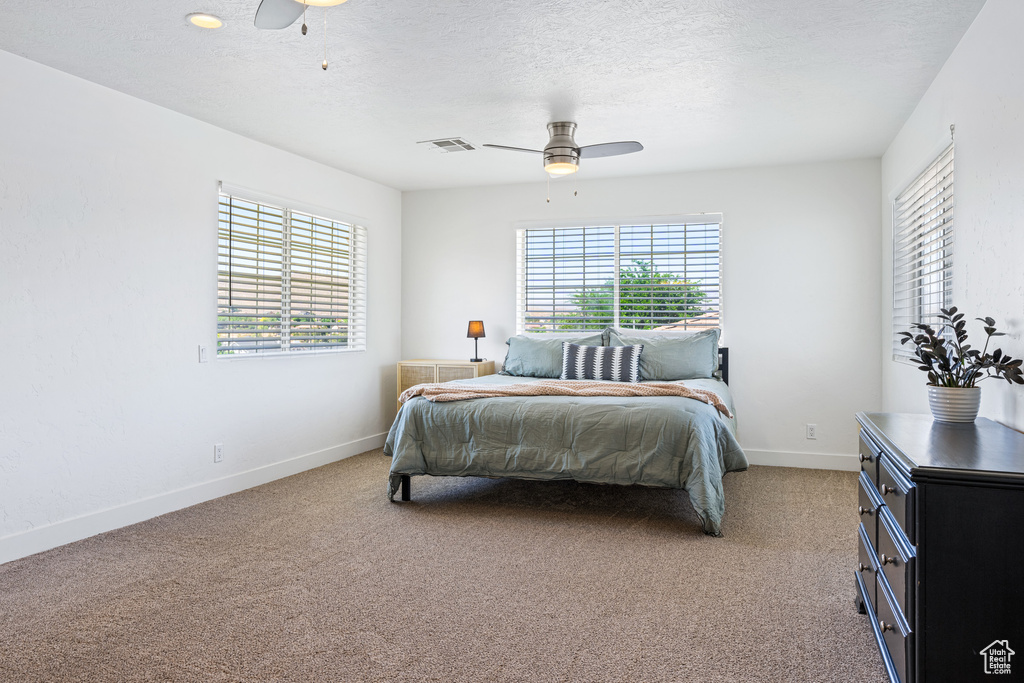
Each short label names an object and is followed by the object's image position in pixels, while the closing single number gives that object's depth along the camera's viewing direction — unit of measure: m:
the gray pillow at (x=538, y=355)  5.23
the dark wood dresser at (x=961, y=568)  1.49
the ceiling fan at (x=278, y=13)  2.16
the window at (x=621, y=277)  5.47
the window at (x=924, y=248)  3.23
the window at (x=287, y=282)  4.46
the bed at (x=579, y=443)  3.47
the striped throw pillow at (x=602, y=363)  4.93
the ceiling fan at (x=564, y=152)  4.07
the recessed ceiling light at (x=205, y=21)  2.73
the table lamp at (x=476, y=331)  5.81
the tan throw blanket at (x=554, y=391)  3.92
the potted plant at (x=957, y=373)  2.27
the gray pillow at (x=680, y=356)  4.91
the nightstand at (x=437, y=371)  5.66
